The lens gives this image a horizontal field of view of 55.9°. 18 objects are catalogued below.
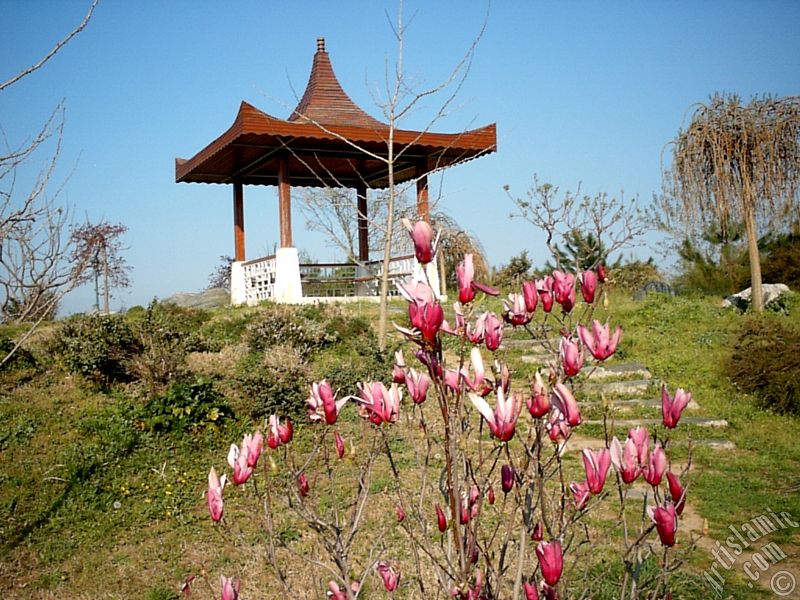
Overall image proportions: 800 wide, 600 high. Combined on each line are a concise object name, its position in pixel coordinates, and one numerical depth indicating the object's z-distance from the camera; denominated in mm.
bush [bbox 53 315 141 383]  7539
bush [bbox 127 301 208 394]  7039
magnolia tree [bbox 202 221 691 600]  1399
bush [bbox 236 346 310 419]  6516
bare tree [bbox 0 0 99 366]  4152
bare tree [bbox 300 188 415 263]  19078
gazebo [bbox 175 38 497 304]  11047
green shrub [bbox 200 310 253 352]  9070
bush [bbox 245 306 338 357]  8602
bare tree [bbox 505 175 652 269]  8939
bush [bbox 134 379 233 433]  6153
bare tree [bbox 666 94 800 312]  11859
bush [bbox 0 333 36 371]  7637
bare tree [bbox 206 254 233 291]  22661
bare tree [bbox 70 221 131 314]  17391
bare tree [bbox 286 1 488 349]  8305
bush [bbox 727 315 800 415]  7484
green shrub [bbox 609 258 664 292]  17750
